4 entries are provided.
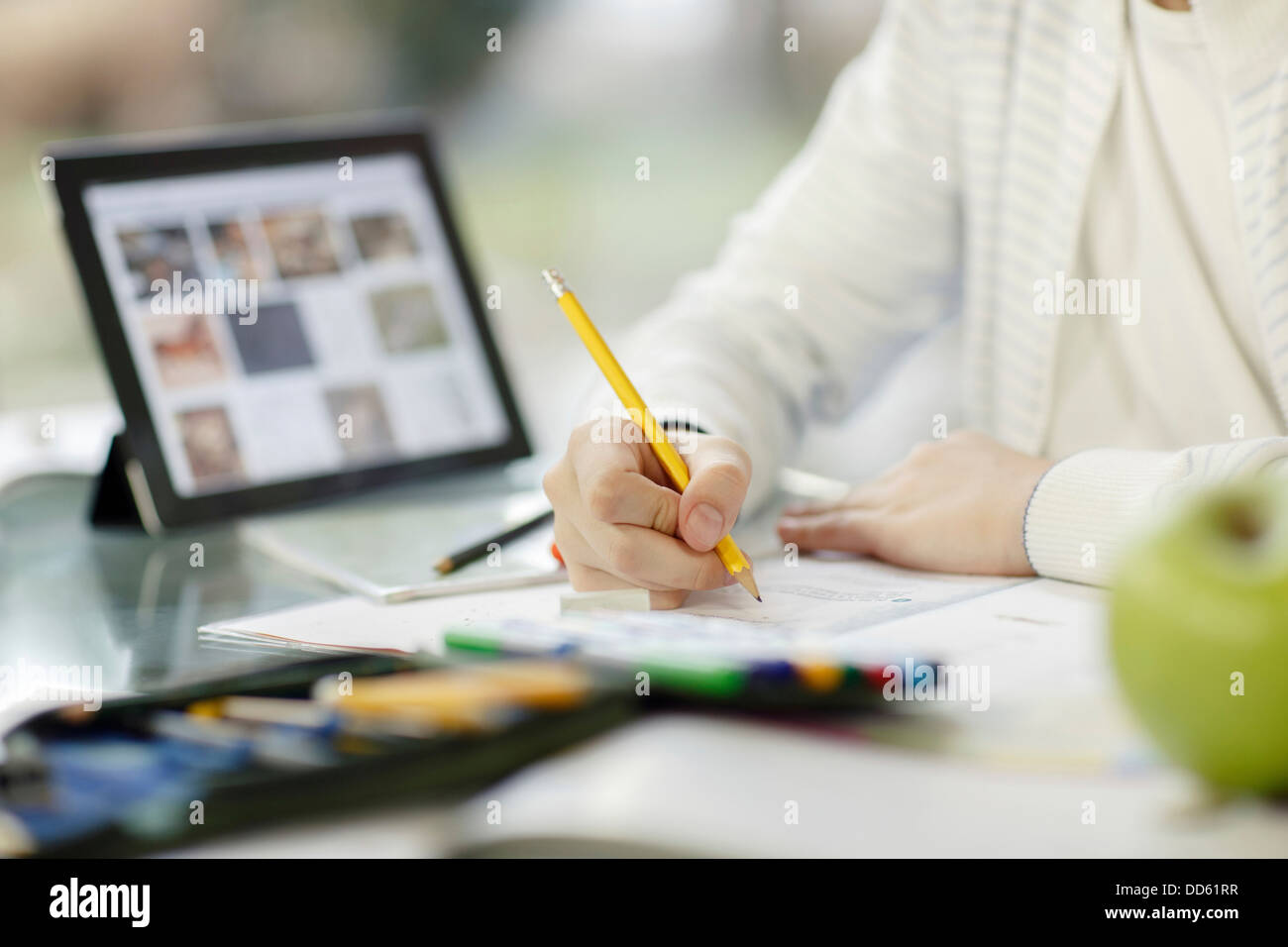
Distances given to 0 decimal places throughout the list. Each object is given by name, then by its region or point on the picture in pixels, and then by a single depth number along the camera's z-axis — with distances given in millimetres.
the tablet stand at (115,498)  989
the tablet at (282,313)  975
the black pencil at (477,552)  791
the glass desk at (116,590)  673
